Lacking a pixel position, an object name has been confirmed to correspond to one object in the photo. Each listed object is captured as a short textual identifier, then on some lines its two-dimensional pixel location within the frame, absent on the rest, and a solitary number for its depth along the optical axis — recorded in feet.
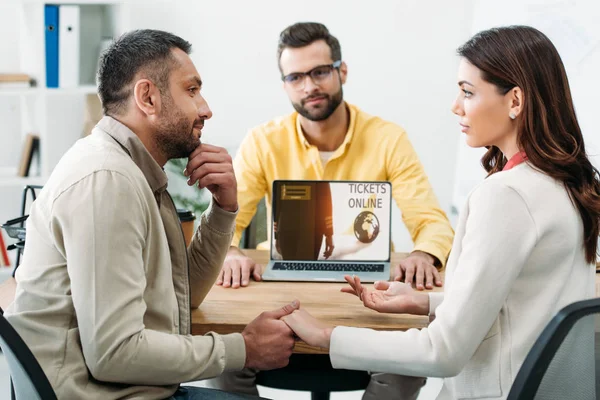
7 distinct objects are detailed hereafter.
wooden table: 5.69
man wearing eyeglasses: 9.21
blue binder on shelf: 12.22
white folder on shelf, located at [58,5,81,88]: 12.27
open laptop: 7.28
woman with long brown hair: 4.48
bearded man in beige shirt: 4.40
